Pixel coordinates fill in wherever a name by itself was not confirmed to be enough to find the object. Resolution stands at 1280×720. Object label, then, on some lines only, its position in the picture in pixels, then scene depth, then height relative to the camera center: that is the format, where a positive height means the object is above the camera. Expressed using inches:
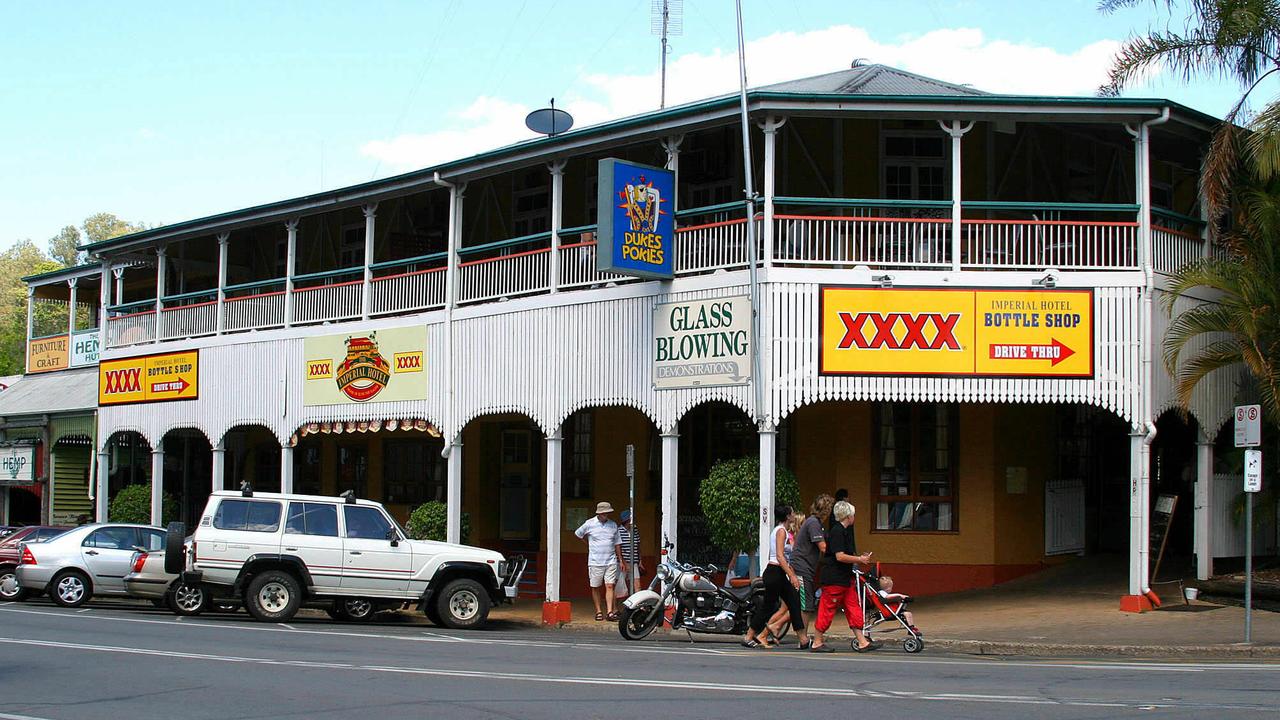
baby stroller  607.8 -69.7
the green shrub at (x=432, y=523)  922.1 -49.8
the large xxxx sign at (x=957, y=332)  730.2 +63.7
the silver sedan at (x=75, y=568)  882.8 -77.8
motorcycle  682.2 -77.8
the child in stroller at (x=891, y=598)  606.0 -64.3
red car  928.3 -76.6
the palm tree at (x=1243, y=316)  721.0 +72.7
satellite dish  1048.8 +249.2
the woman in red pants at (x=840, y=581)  607.8 -57.2
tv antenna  1282.0 +402.6
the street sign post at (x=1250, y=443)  616.4 +5.0
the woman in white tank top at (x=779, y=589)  629.3 -63.6
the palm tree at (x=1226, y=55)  745.6 +232.6
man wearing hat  796.6 -58.0
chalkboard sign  761.6 -38.6
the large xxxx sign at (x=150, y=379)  1147.9 +58.5
